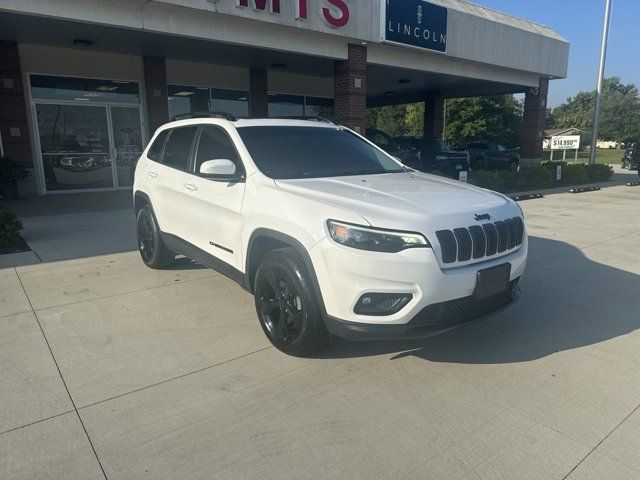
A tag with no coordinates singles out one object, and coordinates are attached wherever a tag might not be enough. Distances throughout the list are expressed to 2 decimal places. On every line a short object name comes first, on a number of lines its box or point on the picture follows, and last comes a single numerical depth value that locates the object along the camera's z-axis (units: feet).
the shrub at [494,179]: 49.88
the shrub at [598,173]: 64.75
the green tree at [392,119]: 180.91
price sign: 87.20
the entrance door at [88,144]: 45.44
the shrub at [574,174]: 59.67
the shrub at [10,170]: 38.86
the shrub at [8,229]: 22.86
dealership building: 35.70
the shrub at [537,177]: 54.54
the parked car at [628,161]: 91.39
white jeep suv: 10.27
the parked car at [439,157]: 68.13
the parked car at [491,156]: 84.79
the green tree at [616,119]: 237.04
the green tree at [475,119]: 158.40
